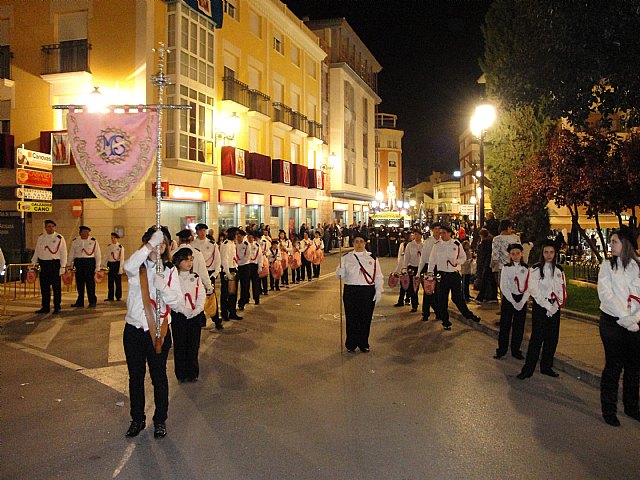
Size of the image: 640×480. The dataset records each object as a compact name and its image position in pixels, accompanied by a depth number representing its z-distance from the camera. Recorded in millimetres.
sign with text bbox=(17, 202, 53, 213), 15747
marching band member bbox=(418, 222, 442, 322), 11258
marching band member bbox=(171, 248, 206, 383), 7016
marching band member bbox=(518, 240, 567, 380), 7078
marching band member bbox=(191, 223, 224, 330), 10727
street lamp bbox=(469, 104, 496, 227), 15344
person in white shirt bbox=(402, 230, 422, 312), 13125
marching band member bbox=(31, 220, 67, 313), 11969
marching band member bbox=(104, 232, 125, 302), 14109
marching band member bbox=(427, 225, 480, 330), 10680
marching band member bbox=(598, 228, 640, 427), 5555
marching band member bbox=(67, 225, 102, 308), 13078
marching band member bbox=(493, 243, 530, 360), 8023
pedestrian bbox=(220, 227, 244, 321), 11320
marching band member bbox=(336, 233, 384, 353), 8578
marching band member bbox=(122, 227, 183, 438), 5156
